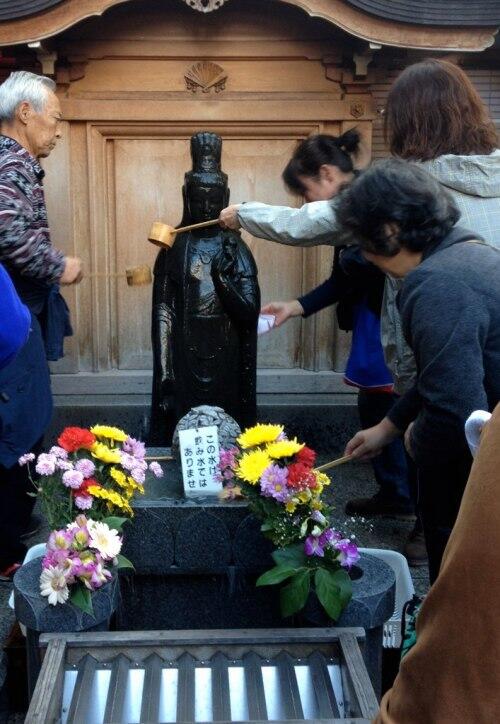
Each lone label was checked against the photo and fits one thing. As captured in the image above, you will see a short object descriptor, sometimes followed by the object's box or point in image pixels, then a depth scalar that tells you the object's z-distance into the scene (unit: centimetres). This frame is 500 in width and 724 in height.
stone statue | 441
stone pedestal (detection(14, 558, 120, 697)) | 282
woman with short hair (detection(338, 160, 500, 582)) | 226
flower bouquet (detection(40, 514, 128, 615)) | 280
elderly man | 372
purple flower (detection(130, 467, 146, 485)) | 318
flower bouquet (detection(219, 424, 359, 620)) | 284
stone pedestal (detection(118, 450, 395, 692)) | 343
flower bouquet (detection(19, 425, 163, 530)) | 303
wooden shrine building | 602
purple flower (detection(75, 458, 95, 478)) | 303
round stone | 366
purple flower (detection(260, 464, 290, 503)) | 296
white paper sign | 346
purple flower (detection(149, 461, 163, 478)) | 323
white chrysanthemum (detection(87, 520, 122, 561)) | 284
